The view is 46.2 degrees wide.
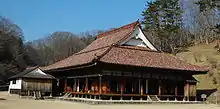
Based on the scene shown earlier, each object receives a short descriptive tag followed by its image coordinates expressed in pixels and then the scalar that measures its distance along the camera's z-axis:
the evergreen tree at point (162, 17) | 47.90
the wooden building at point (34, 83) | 32.07
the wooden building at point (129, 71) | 24.77
